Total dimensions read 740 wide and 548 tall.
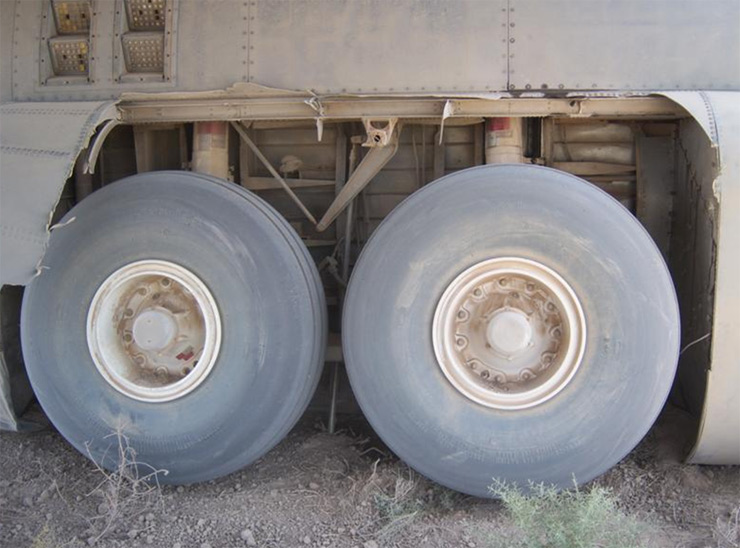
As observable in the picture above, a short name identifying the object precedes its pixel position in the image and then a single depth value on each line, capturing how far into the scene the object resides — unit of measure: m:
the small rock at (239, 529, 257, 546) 3.23
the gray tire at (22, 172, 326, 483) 3.51
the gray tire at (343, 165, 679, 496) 3.29
